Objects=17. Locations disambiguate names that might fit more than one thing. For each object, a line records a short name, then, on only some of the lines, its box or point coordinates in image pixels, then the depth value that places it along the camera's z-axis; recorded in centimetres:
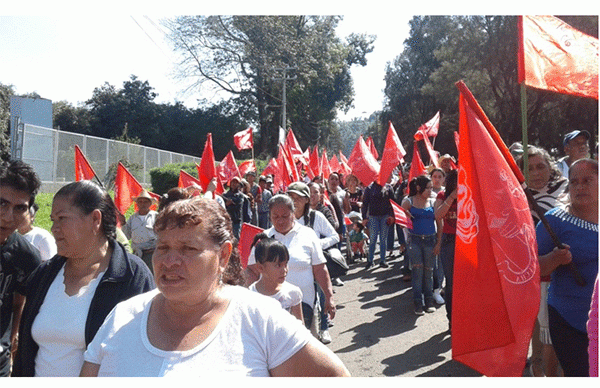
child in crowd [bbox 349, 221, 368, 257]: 1065
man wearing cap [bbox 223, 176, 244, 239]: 1056
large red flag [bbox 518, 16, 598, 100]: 369
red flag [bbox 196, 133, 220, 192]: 1017
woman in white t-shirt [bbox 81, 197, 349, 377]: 182
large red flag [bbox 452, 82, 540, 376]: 268
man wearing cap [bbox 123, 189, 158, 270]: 674
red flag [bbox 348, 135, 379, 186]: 1091
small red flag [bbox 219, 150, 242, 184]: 1258
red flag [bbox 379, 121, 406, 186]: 955
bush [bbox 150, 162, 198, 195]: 2402
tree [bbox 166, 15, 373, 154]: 2750
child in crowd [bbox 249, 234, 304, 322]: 383
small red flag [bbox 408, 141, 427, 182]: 961
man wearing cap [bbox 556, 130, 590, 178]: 482
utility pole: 2794
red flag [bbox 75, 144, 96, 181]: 694
